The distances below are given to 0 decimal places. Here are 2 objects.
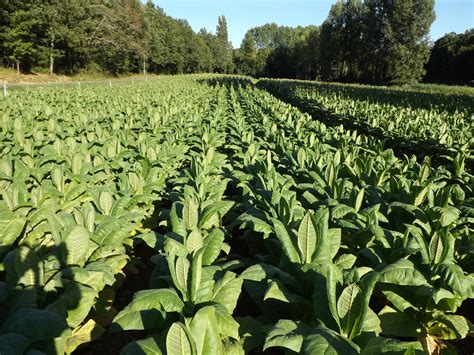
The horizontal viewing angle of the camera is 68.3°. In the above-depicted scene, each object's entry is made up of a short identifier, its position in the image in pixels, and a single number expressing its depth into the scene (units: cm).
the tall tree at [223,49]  10300
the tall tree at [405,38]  5631
